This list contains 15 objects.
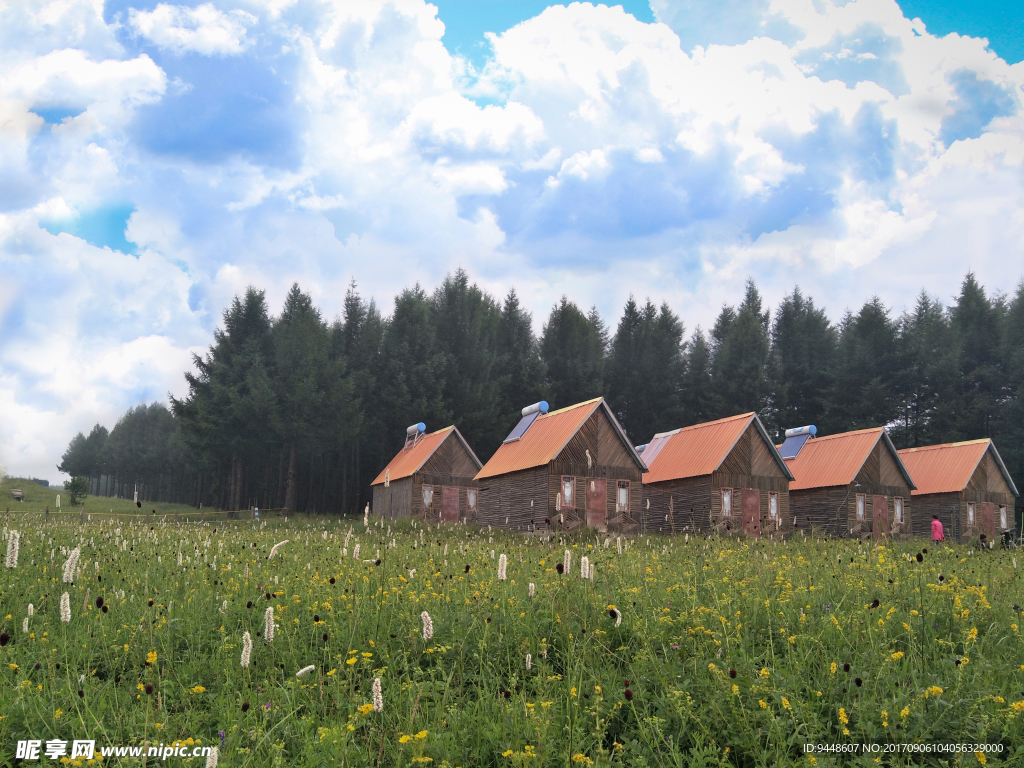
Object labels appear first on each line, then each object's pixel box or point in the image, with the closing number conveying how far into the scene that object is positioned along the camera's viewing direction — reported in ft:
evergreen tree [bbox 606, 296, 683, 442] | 217.77
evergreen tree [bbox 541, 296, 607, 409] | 210.59
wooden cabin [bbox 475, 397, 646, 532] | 109.50
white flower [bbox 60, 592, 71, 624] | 18.43
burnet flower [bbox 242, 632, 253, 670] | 17.15
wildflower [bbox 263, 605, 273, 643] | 18.42
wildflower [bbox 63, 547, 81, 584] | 19.81
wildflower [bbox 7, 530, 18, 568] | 21.45
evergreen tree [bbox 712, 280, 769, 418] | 212.02
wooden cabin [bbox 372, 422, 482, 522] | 144.05
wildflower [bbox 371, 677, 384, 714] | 15.15
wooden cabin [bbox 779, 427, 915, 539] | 130.52
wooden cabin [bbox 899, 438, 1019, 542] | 141.18
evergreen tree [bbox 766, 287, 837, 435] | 217.77
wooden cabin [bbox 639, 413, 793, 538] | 119.55
